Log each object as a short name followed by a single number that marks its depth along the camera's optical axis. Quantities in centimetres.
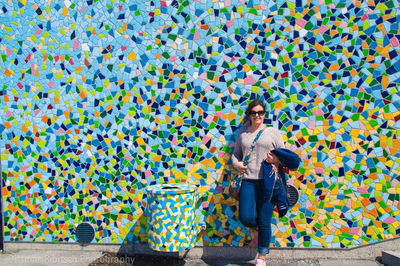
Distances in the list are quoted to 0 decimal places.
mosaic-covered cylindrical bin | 417
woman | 413
